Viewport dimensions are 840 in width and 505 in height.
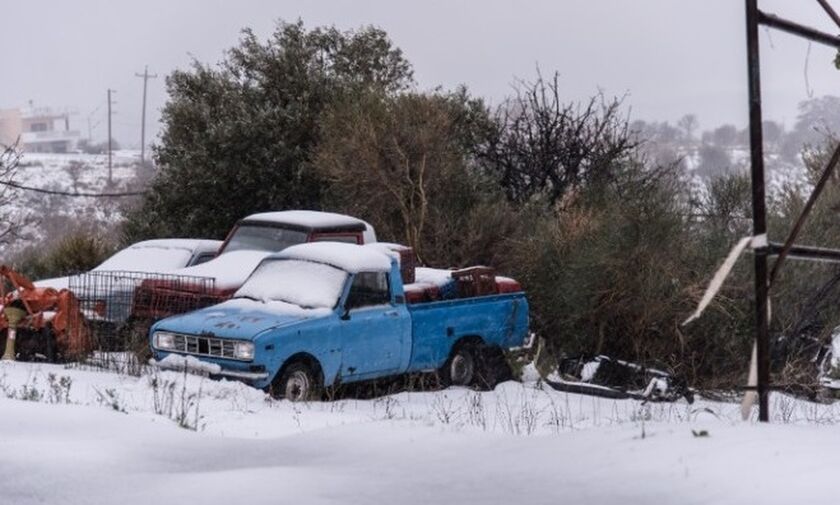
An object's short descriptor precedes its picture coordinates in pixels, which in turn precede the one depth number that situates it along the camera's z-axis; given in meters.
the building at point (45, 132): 154.38
